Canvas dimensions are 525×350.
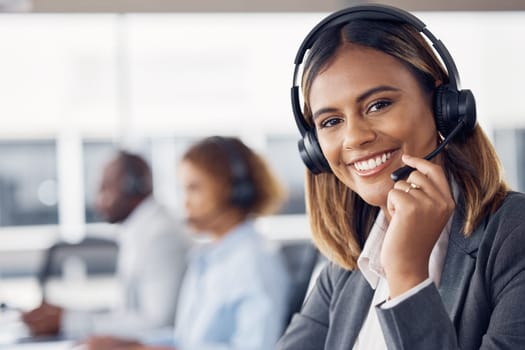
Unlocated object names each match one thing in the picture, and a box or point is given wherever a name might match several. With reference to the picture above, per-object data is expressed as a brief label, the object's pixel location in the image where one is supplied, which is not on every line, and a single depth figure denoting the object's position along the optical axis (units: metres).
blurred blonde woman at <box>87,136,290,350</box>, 2.20
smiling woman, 1.34
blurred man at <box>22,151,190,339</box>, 2.63
